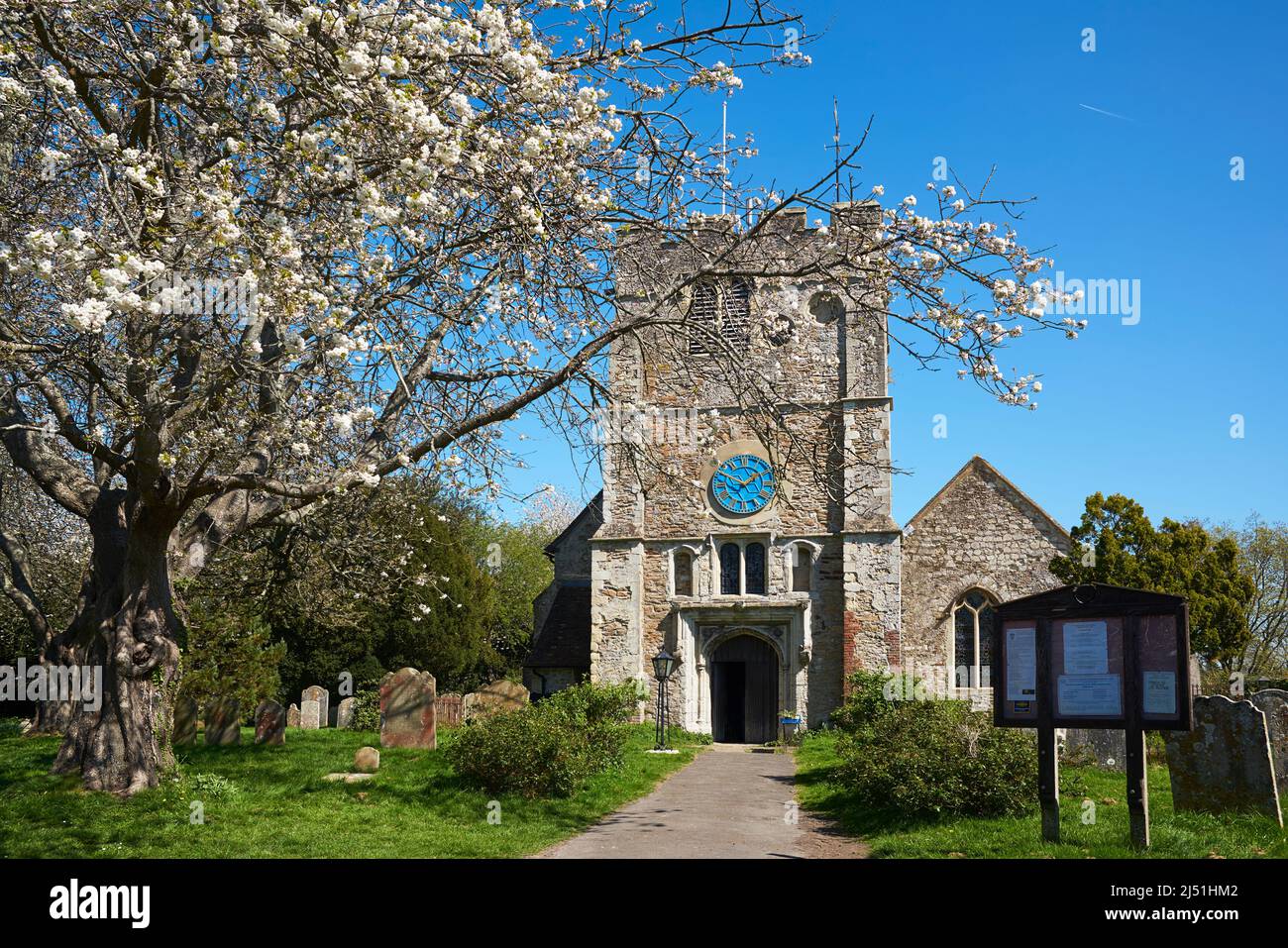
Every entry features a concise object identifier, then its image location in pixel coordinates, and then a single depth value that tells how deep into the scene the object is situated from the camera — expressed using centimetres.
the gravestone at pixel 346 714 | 2359
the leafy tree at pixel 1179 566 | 2442
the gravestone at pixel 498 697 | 1700
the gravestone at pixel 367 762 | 1212
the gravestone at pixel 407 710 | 1453
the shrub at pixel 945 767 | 922
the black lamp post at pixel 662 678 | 1888
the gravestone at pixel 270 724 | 1555
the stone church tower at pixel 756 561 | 2273
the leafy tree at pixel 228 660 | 1647
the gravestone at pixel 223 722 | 1617
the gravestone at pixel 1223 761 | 892
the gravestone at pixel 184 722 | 1480
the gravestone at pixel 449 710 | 1945
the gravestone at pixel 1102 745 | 1355
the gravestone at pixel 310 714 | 2397
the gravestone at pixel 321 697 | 2430
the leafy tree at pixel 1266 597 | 3569
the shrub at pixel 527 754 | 1074
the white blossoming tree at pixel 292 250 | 650
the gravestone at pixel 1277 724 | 1041
